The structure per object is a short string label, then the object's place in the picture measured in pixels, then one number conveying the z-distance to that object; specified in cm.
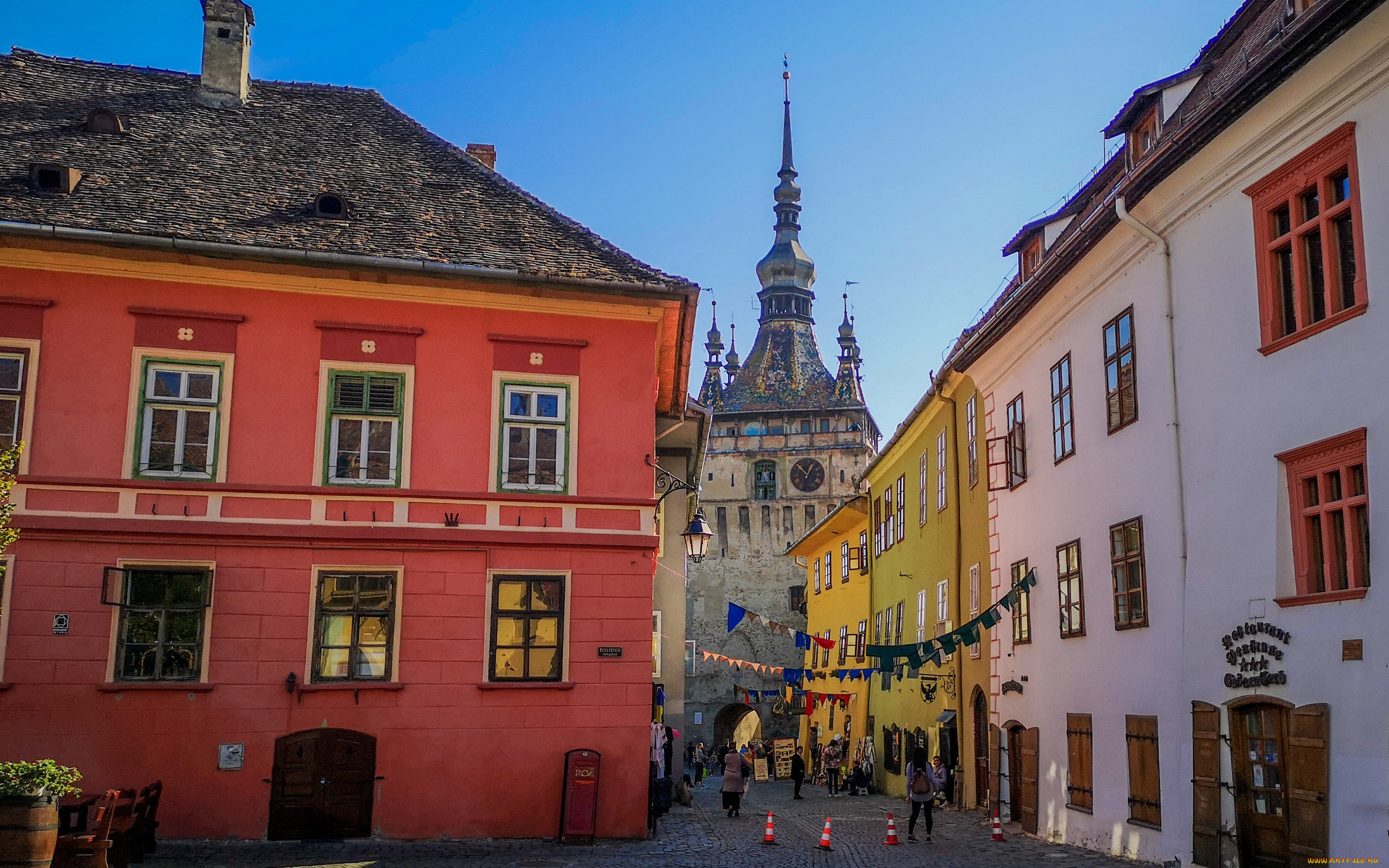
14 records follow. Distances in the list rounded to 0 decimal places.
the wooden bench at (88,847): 1206
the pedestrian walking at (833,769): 3569
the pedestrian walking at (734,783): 2514
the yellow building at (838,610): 4138
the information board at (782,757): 4781
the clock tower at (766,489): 6381
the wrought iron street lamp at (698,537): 2030
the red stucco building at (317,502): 1639
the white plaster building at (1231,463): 1169
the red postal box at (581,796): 1675
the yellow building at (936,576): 2528
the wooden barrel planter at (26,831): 1101
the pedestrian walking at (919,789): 1997
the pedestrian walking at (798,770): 3431
